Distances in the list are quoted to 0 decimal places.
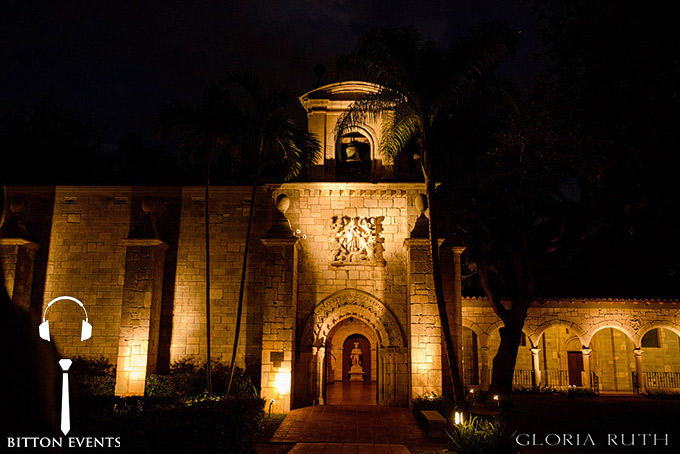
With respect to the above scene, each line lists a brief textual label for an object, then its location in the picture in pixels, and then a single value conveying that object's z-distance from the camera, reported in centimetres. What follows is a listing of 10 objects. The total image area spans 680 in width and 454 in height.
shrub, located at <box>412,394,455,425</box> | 1322
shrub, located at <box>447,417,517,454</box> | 900
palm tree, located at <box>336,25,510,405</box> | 1255
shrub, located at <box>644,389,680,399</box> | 1991
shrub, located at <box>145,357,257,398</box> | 1456
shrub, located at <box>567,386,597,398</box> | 1991
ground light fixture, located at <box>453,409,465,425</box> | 1027
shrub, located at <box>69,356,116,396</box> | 1474
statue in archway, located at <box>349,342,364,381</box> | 2388
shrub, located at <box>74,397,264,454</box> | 735
